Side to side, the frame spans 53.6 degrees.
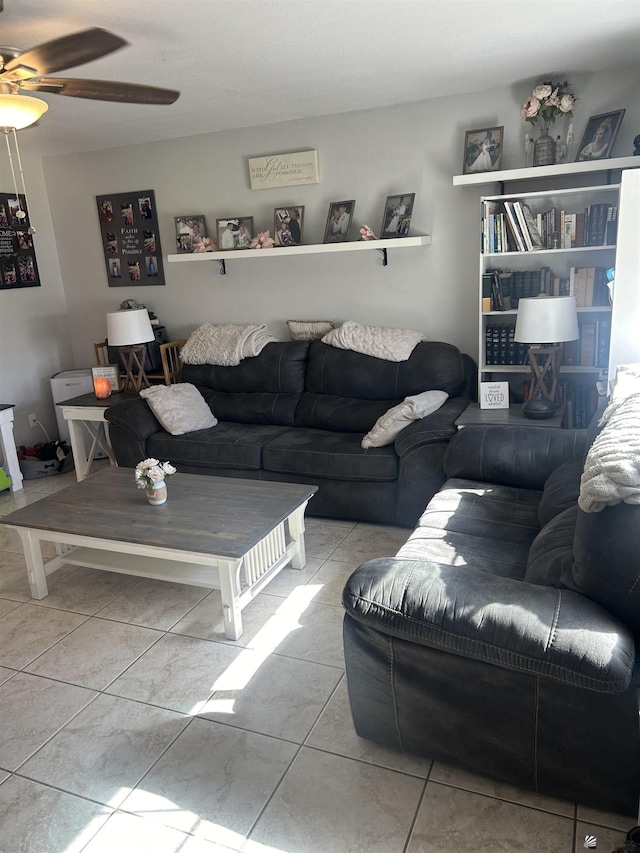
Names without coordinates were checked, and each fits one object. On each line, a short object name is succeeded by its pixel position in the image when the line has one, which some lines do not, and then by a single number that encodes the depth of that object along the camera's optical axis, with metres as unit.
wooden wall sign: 4.23
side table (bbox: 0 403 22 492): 4.41
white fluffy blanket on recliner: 1.55
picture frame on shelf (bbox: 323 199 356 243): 4.16
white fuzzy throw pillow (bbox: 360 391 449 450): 3.45
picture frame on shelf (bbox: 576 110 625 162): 3.32
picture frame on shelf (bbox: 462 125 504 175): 3.64
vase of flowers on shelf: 3.32
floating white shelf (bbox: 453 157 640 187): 3.21
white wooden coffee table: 2.58
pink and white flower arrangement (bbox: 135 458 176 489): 2.94
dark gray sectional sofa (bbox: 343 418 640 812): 1.55
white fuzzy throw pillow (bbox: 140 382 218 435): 4.05
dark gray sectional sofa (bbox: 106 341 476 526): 3.44
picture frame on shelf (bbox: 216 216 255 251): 4.48
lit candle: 4.55
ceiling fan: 2.04
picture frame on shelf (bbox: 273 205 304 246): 4.31
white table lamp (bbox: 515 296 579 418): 3.25
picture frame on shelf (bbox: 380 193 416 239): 3.98
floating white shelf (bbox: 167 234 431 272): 3.90
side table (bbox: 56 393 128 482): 4.37
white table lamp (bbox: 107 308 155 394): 4.45
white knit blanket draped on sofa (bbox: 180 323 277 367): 4.39
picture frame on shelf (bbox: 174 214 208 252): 4.65
